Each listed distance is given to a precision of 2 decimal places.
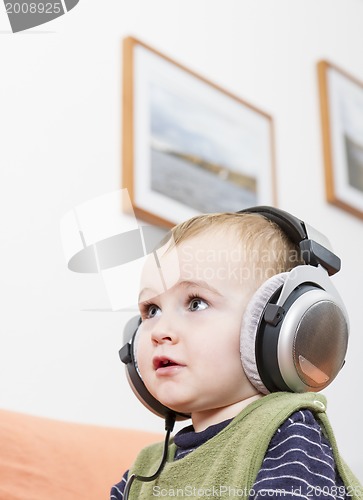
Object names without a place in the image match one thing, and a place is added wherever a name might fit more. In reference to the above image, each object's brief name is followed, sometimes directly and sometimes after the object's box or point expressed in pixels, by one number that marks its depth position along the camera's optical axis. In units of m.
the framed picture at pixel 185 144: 1.55
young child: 0.87
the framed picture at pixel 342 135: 1.98
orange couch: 1.05
